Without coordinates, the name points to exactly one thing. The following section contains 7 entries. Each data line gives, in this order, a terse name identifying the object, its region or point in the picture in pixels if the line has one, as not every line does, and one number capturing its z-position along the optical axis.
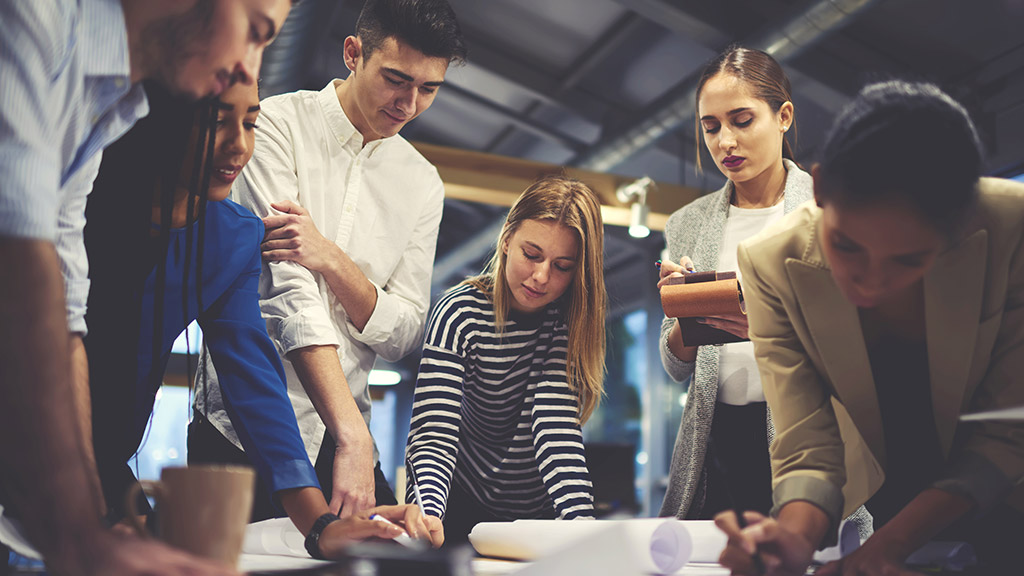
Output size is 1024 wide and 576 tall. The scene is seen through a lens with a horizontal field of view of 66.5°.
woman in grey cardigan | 1.67
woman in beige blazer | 0.86
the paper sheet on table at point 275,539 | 1.15
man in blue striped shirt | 0.60
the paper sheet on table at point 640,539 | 1.00
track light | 4.82
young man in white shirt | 1.49
